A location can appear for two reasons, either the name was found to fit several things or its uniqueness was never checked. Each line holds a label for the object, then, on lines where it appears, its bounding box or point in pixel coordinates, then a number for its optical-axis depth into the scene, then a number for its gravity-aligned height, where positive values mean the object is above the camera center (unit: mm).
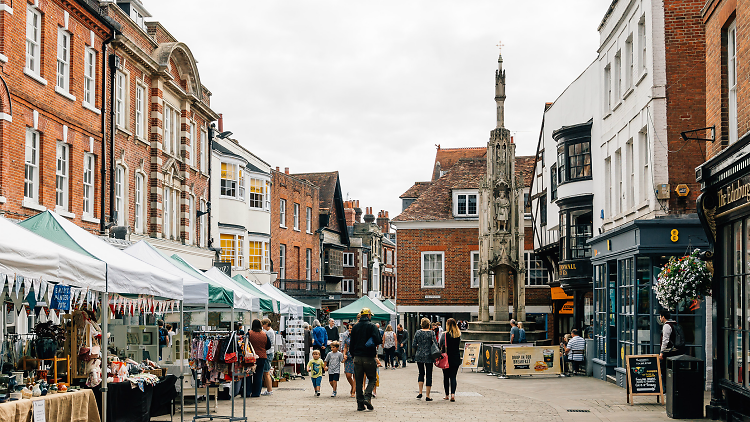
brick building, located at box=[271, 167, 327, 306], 47469 +1637
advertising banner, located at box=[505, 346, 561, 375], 24484 -2823
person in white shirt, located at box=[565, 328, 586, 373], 24578 -2471
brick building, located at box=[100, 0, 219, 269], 24438 +4165
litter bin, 13305 -1960
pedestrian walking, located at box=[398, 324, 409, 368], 33469 -3096
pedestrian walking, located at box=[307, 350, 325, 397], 18312 -2321
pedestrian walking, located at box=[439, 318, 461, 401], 16719 -1781
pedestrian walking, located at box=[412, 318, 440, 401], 16594 -1680
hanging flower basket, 13477 -260
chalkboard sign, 15734 -2120
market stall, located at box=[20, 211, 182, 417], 10656 -298
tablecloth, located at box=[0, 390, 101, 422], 8497 -1616
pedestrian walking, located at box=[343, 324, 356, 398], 18172 -2300
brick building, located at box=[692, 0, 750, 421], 12227 +1001
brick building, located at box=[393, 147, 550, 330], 43625 +202
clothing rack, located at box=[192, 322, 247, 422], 12744 -1935
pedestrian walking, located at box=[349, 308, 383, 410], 15352 -1592
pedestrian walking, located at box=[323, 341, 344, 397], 18266 -2191
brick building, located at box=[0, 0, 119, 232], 17719 +3678
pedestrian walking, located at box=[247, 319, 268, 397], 17016 -1545
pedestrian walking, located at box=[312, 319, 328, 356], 27969 -2495
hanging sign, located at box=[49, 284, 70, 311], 10766 -427
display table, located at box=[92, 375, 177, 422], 11320 -1971
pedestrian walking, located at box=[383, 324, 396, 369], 30875 -2969
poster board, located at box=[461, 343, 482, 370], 27391 -3026
